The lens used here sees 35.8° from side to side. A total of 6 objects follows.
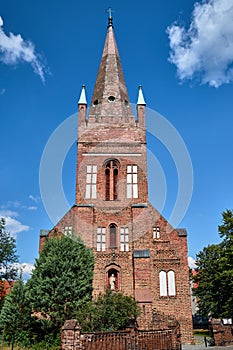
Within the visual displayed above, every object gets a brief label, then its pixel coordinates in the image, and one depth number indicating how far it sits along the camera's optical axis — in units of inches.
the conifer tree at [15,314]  824.3
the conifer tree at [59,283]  796.6
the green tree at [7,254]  1487.5
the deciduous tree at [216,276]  1089.4
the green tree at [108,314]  663.8
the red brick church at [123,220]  957.2
